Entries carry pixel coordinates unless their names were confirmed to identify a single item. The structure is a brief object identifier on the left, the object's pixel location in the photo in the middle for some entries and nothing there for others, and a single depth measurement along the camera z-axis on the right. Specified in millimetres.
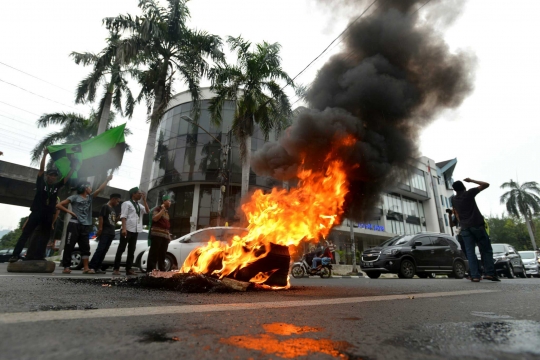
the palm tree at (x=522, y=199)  47000
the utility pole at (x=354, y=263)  18927
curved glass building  28484
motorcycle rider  13492
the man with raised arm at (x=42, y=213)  6461
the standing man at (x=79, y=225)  6762
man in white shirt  7113
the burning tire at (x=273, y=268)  4559
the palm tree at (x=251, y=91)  18422
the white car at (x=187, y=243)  10047
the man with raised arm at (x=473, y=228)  6352
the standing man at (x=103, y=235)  7043
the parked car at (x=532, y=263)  19547
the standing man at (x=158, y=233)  7082
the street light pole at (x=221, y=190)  17953
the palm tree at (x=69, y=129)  24798
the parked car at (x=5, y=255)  25622
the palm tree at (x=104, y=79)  17703
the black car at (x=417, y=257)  11234
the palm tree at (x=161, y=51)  16438
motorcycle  13438
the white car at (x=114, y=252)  10750
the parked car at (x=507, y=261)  14180
